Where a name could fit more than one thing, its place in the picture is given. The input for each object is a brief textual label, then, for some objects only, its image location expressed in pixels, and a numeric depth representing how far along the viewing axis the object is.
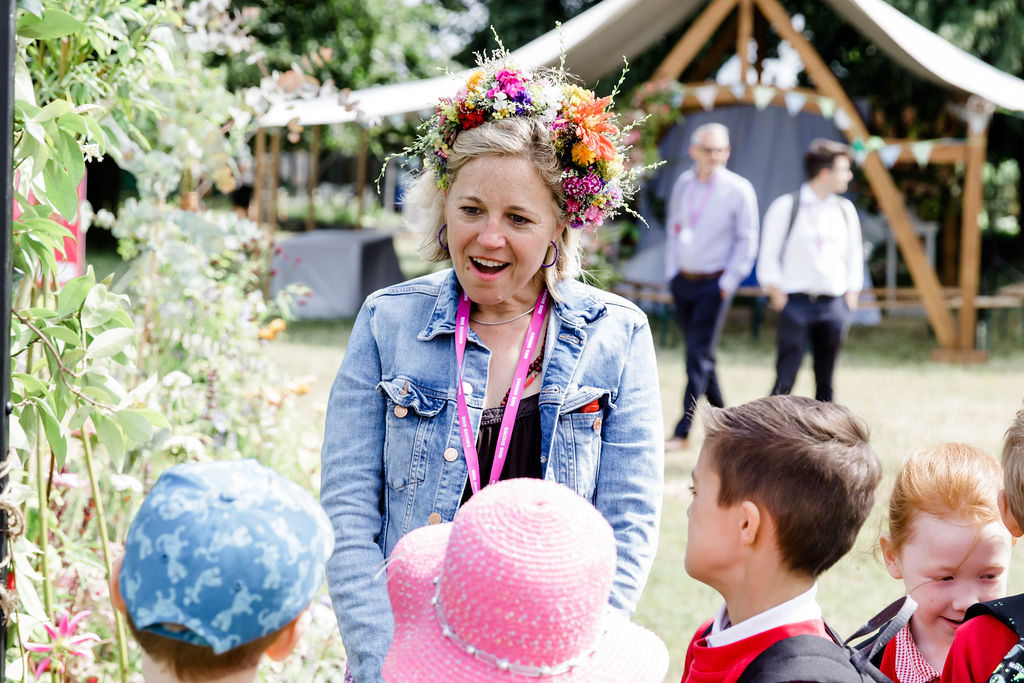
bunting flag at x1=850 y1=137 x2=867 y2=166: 10.62
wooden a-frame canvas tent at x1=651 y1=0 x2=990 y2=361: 10.69
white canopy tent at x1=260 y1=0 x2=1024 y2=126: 10.27
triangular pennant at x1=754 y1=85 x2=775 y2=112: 10.93
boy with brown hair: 1.62
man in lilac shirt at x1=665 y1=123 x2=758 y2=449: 6.92
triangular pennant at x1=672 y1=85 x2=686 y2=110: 11.62
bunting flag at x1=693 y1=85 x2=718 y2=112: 11.30
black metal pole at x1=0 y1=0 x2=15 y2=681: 1.34
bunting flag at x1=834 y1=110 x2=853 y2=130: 10.82
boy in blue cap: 1.24
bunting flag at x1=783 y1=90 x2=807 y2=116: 10.95
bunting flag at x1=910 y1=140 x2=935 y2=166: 10.70
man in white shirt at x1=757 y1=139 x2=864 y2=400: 6.55
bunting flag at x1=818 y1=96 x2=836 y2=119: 10.64
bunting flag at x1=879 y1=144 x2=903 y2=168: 10.74
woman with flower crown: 1.93
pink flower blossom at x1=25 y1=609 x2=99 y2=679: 2.06
